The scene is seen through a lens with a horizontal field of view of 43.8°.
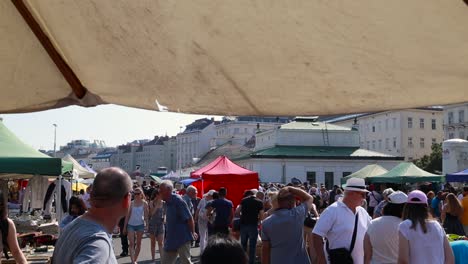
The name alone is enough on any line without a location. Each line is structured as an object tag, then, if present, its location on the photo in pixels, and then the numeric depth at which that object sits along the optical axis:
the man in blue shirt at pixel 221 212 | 13.23
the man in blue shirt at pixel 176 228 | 10.20
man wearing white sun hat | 6.02
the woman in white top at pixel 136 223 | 14.10
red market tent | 21.36
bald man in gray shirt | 2.63
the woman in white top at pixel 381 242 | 5.95
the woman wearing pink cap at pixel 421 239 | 5.37
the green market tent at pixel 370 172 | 30.27
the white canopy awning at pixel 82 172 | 27.99
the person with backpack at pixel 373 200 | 20.27
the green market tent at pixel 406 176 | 27.50
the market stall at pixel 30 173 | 11.67
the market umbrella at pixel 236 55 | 2.32
